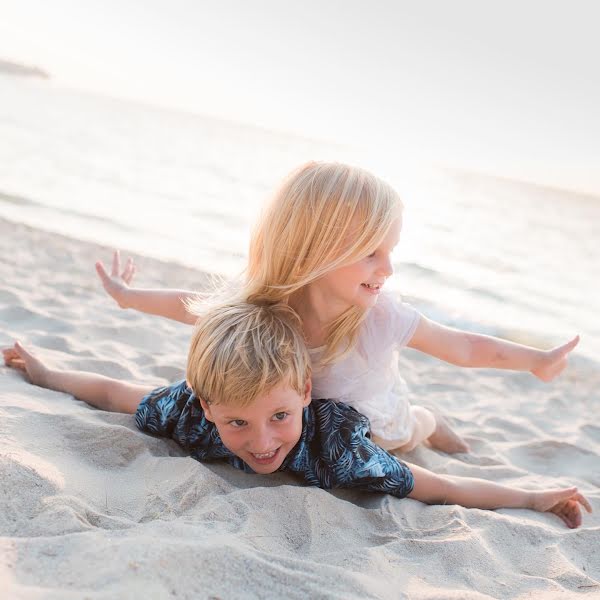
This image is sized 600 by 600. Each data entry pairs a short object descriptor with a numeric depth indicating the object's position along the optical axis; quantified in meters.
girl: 2.40
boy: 2.23
